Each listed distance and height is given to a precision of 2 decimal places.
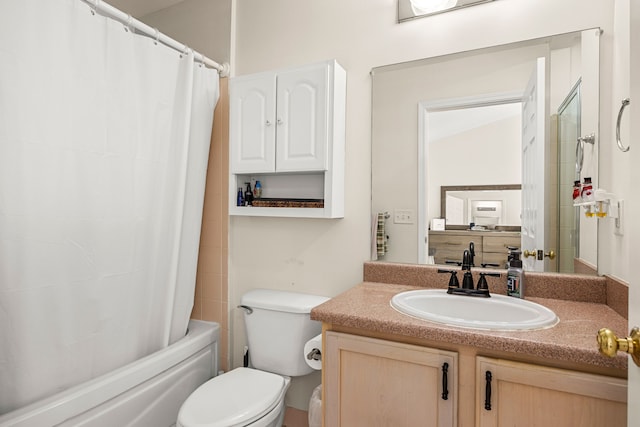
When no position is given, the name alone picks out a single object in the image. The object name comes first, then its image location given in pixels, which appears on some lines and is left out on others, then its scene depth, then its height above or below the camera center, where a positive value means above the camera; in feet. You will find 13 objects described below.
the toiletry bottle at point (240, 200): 6.44 +0.22
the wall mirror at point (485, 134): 4.75 +1.17
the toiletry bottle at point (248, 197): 6.44 +0.27
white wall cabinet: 5.64 +1.28
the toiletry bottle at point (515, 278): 4.69 -0.80
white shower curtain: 4.04 +0.23
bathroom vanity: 3.17 -1.48
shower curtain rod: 4.86 +2.71
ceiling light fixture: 5.31 +3.07
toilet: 4.71 -2.46
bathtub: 4.13 -2.41
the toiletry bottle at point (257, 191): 6.63 +0.39
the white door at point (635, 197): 2.24 +0.13
